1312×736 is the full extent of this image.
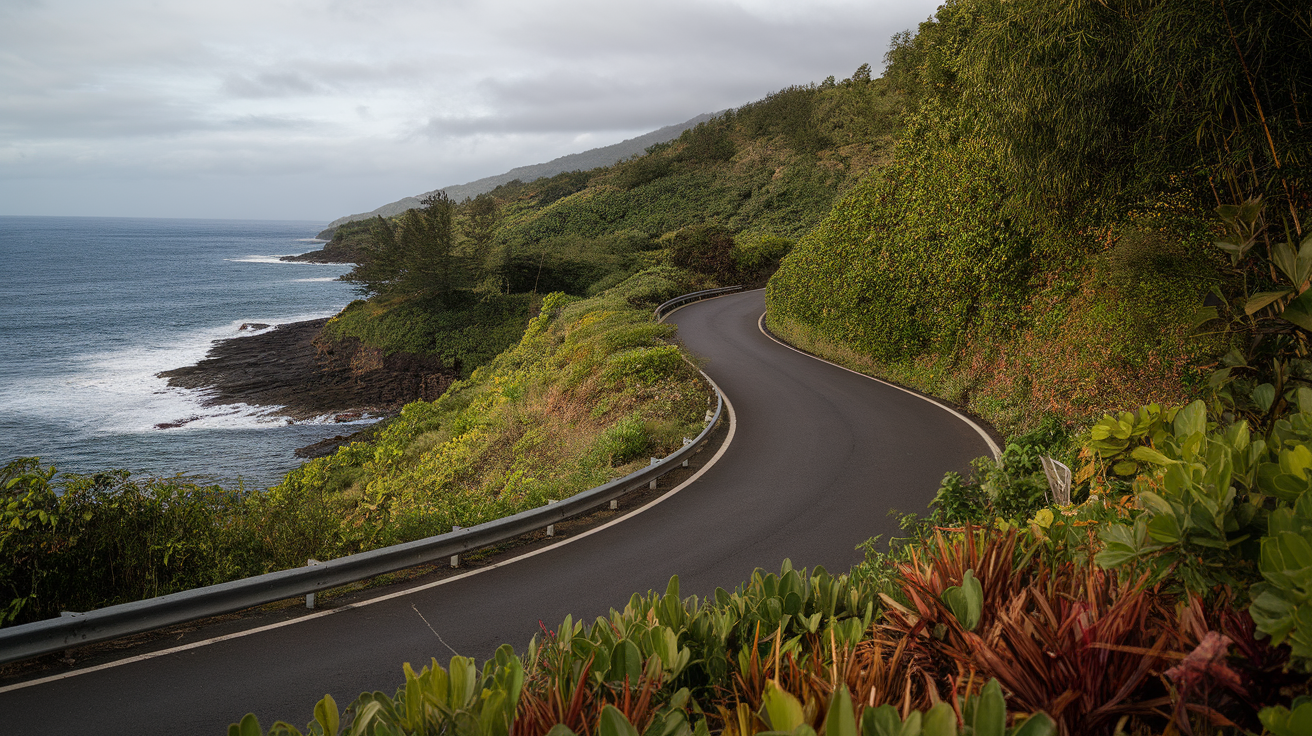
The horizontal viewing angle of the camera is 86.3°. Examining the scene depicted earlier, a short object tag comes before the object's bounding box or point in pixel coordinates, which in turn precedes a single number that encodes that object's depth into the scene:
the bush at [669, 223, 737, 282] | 43.78
